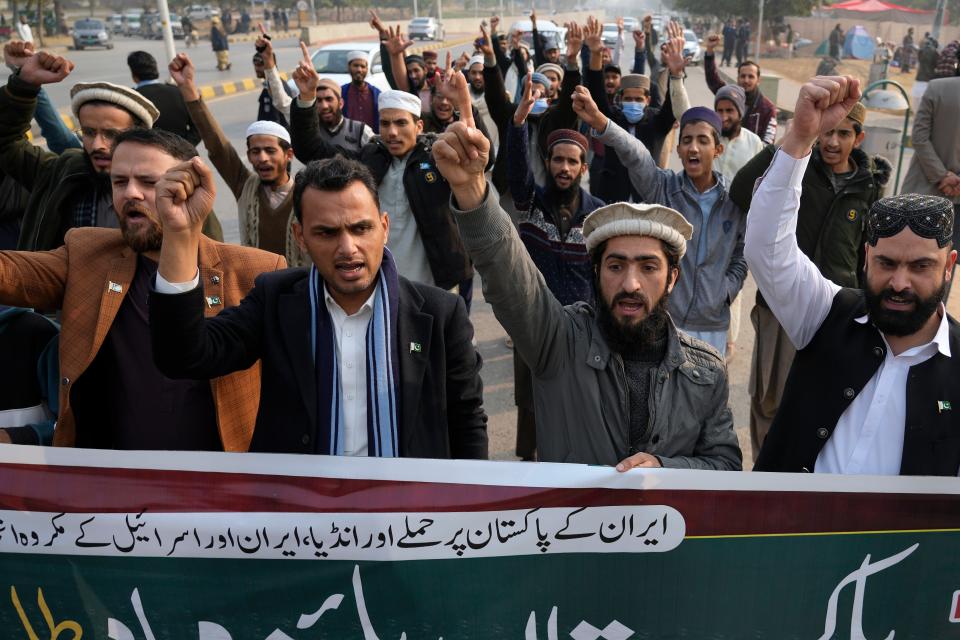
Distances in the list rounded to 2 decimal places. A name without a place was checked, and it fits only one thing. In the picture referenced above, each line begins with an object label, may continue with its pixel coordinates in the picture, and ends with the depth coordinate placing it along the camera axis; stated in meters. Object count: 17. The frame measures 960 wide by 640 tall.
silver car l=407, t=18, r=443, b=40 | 44.94
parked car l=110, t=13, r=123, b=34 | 52.06
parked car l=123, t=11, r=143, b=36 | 49.53
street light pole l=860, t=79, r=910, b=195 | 7.84
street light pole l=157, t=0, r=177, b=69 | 12.77
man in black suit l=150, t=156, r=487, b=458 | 2.26
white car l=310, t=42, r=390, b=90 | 16.61
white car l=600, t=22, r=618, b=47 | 37.41
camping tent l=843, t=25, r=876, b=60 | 36.00
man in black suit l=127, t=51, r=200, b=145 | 6.59
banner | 2.01
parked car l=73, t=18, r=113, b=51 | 37.72
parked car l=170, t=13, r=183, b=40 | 44.91
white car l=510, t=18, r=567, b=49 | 25.41
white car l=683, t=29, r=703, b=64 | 32.42
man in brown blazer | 2.37
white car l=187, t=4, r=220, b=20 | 57.47
